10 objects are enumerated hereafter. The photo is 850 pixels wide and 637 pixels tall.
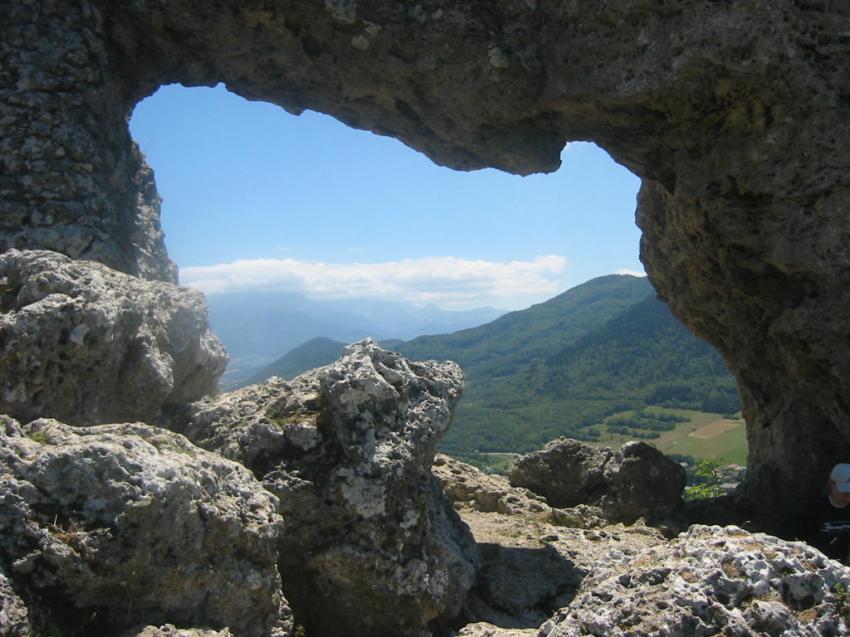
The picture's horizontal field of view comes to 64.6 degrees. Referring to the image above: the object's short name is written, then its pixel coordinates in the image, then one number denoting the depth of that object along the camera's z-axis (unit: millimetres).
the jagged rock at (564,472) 13047
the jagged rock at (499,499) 11508
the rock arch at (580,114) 8891
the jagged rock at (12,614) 4010
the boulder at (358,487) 6984
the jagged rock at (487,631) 6076
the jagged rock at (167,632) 4621
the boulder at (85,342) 6695
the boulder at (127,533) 4535
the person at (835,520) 8797
